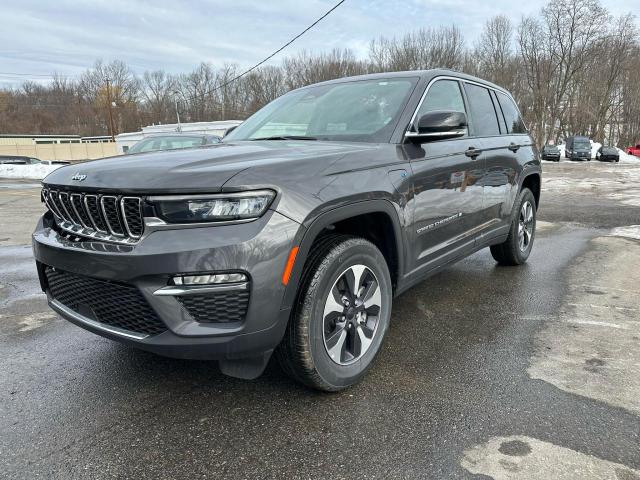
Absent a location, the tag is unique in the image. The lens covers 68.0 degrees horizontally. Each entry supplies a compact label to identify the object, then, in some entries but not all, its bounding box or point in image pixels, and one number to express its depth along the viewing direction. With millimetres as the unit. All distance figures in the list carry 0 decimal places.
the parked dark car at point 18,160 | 24962
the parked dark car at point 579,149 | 36375
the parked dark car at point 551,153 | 36125
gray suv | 2033
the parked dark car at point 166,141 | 11162
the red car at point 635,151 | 44962
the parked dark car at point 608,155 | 35562
